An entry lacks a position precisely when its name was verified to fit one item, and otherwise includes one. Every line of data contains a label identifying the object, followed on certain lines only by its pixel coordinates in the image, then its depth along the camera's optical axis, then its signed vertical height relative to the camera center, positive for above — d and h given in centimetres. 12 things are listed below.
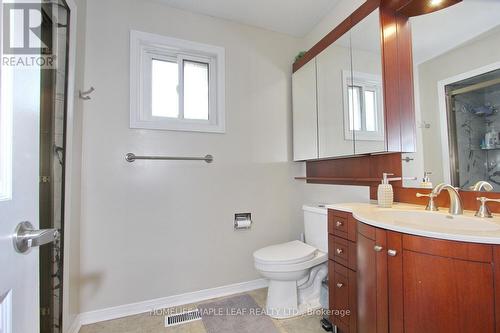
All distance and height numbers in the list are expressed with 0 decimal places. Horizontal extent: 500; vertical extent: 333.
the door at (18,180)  46 -1
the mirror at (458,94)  114 +40
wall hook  158 +56
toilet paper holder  211 -44
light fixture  133 +95
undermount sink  99 -24
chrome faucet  113 -16
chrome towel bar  180 +13
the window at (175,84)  188 +78
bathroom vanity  77 -40
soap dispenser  141 -15
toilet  165 -71
